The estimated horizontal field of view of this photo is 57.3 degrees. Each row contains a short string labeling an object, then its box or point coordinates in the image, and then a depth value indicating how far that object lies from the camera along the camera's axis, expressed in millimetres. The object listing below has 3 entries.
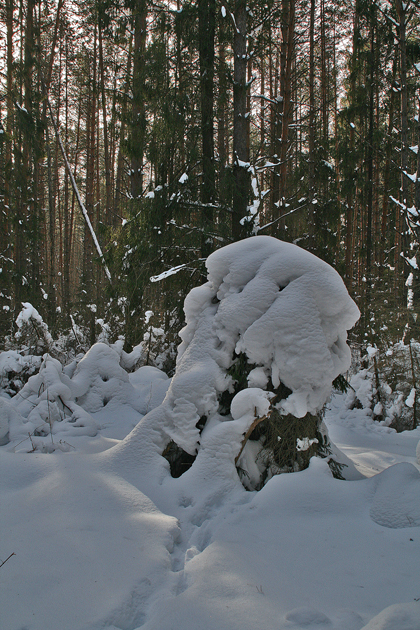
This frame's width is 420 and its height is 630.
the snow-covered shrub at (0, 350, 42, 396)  5988
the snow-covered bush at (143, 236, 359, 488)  3002
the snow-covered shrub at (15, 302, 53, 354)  5578
